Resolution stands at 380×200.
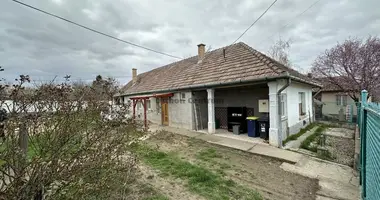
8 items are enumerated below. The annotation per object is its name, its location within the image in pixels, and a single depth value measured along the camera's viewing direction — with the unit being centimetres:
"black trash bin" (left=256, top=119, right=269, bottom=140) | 820
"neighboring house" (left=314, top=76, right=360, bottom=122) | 1514
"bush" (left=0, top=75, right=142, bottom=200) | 193
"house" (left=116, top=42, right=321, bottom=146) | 751
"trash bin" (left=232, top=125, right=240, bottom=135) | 958
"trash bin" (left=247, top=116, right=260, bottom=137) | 884
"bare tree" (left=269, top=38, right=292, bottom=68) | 2348
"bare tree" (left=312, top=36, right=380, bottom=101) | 1524
